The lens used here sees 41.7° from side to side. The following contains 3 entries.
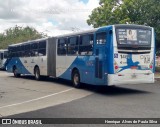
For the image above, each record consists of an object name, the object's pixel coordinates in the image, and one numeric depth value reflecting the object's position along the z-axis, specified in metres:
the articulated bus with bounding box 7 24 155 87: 9.45
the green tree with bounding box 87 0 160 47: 21.27
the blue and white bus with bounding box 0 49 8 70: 27.14
